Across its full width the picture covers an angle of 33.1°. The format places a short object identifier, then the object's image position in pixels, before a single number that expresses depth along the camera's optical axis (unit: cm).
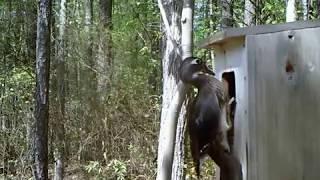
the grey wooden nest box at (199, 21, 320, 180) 224
